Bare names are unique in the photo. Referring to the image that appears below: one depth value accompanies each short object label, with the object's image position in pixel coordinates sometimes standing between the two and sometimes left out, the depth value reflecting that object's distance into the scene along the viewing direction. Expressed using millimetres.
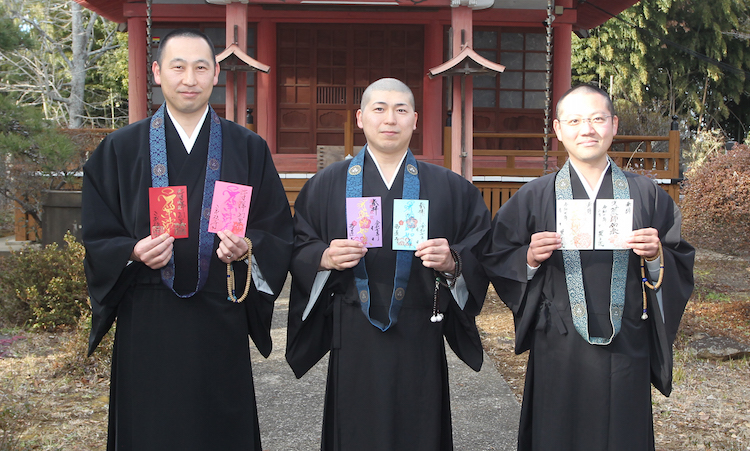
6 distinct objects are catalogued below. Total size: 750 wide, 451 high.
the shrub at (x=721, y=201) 6414
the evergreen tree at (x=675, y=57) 19484
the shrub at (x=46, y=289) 5965
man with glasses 2654
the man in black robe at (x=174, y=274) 2611
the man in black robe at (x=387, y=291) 2770
